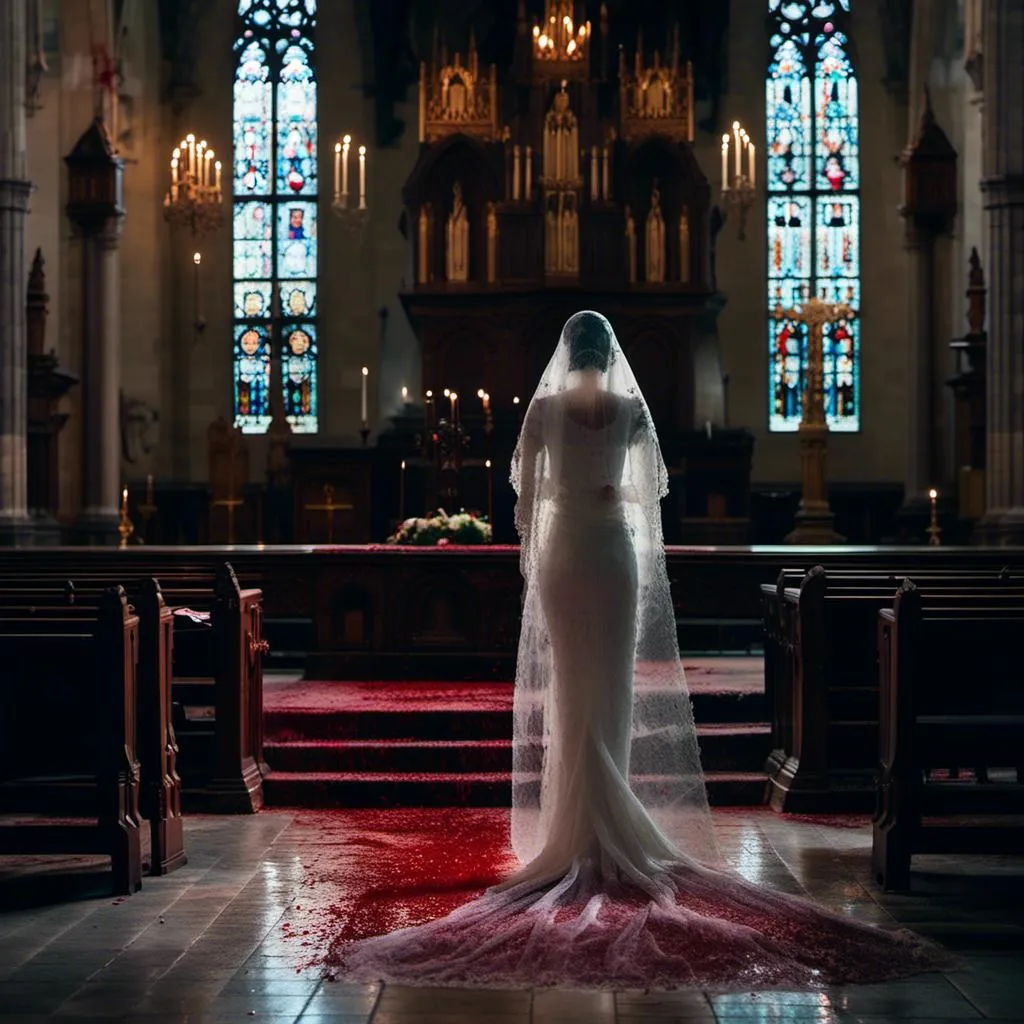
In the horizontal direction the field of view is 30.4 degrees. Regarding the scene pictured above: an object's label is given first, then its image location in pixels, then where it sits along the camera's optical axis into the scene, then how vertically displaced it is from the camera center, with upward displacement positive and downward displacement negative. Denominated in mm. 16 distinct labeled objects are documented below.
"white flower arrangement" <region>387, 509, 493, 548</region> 13438 -121
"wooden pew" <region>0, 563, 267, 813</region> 9023 -869
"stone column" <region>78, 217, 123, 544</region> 21797 +1649
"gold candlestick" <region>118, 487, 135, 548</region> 19891 -117
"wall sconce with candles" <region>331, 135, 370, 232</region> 19930 +3622
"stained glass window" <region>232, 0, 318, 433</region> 25297 +4417
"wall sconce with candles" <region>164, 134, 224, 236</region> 21125 +3671
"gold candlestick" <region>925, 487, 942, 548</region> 18331 -169
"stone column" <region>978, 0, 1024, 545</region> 17109 +2324
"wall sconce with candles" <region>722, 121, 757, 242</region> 20453 +3639
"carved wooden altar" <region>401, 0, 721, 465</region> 21266 +3319
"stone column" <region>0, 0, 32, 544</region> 16969 +2118
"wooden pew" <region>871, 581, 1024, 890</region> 7129 -916
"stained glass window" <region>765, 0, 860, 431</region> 24953 +4376
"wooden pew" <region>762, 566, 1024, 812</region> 8984 -845
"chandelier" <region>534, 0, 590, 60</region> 21172 +5372
